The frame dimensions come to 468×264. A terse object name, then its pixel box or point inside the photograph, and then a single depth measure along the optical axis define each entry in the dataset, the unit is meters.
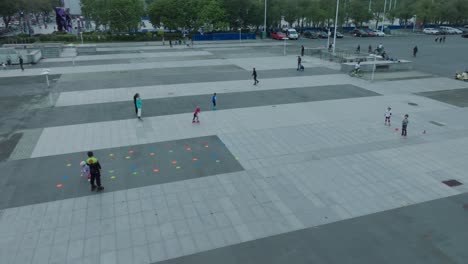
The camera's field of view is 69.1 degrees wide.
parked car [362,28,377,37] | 66.59
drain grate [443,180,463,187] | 12.30
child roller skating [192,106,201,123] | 17.97
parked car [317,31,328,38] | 64.12
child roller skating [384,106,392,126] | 17.97
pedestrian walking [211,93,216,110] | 20.58
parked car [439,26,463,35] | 72.19
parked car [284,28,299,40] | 61.53
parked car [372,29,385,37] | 66.25
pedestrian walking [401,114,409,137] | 16.25
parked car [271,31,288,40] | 61.61
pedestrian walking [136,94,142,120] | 18.29
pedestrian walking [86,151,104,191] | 11.10
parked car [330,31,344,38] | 64.19
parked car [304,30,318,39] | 64.25
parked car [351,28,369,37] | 67.12
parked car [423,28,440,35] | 71.62
